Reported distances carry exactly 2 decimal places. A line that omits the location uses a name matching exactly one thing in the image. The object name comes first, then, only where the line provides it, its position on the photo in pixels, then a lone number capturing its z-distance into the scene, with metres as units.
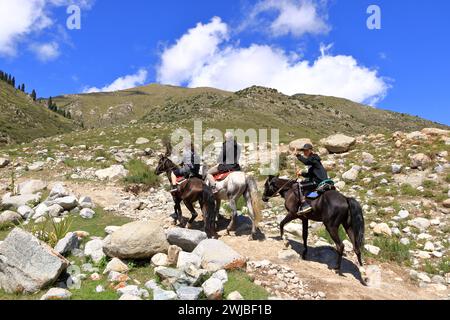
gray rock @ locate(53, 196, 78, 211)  13.13
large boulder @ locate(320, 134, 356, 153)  21.45
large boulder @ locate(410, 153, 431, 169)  16.38
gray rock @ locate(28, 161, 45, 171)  19.22
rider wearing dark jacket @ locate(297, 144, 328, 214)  9.31
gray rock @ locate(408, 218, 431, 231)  11.91
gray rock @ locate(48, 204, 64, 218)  12.52
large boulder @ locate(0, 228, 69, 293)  7.09
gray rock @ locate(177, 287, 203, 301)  6.32
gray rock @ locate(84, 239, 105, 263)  8.73
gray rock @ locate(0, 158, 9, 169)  19.75
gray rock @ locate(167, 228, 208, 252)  8.74
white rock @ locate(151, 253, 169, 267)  8.23
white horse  10.57
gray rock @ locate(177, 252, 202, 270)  7.77
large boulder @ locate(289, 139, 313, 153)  22.08
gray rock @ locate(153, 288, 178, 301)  6.35
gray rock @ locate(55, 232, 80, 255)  8.98
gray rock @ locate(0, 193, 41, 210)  13.78
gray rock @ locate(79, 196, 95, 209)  13.45
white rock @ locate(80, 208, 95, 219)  12.58
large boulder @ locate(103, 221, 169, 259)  8.38
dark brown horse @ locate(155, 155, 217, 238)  10.36
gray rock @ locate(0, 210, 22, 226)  11.87
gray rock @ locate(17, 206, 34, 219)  12.79
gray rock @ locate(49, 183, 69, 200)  13.94
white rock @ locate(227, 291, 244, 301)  6.43
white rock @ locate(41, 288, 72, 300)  6.50
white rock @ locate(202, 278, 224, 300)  6.44
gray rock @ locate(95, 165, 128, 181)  18.05
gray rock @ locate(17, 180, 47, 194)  15.51
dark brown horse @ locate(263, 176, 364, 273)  8.45
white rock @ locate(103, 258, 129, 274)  7.91
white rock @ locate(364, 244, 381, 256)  10.42
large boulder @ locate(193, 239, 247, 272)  7.81
